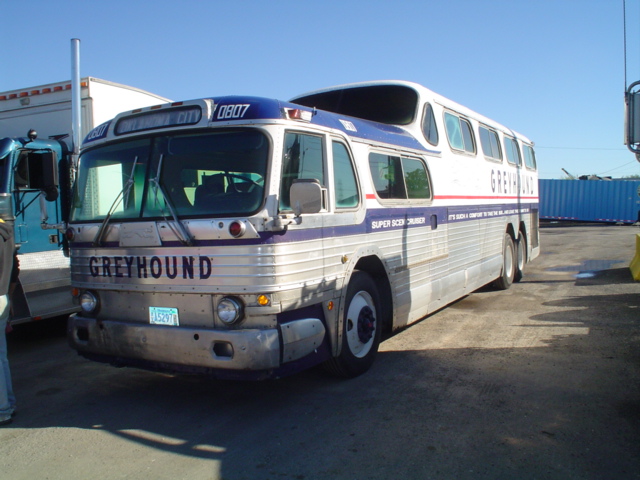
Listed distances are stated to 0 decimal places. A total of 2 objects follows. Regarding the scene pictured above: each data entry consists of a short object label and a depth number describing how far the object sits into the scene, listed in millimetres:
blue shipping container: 35688
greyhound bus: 4578
